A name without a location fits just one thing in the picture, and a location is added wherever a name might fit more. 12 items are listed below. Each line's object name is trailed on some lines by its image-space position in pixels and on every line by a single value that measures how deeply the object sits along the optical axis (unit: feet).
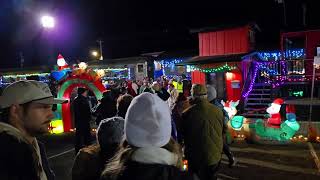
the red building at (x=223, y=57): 44.81
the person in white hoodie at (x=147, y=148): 4.19
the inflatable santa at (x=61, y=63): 36.12
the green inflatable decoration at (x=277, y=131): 24.24
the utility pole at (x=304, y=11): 53.44
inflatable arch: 31.14
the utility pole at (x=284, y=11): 58.87
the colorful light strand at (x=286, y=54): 44.34
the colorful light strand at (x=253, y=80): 41.72
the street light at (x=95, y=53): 91.35
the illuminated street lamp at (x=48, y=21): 31.59
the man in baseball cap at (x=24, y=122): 4.37
